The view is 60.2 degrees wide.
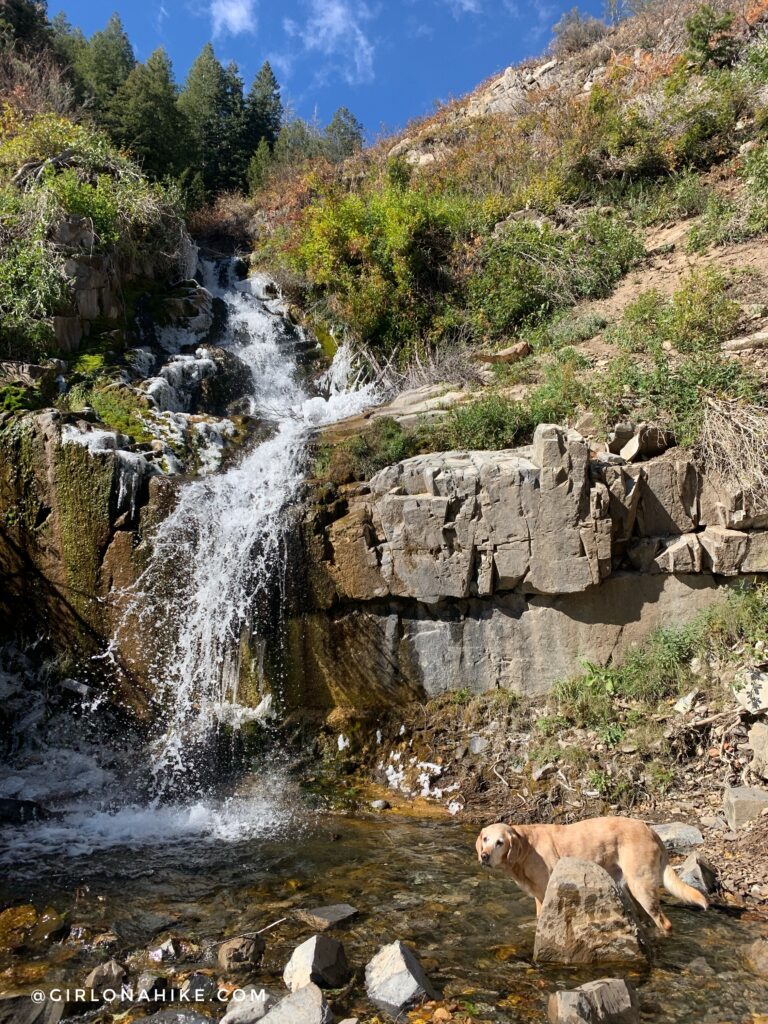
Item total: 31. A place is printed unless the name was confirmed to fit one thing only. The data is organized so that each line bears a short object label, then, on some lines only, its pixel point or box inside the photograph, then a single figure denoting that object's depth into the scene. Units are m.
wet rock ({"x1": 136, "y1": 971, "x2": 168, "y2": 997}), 3.53
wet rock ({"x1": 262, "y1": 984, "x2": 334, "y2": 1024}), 3.09
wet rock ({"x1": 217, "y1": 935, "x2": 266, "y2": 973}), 3.72
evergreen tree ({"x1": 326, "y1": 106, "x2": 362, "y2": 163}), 24.33
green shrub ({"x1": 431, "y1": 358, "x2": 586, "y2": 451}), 8.01
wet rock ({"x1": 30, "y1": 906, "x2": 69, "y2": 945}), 4.11
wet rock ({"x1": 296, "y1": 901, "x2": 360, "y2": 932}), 4.20
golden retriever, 4.00
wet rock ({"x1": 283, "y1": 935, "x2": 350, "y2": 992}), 3.47
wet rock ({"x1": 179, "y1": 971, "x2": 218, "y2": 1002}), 3.47
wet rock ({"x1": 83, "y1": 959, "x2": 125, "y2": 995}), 3.56
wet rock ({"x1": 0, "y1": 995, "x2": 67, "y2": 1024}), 3.22
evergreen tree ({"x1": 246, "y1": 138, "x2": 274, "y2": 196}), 23.33
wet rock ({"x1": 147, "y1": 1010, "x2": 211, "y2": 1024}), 3.24
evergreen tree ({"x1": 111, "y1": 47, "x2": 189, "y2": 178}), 19.83
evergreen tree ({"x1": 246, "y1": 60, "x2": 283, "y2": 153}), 26.72
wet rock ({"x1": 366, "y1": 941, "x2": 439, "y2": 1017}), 3.33
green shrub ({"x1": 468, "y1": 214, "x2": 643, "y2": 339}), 11.70
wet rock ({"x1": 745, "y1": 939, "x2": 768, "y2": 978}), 3.63
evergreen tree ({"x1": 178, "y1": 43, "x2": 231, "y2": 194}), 24.66
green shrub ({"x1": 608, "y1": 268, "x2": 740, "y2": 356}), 8.49
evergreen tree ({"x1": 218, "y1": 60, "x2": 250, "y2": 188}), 25.20
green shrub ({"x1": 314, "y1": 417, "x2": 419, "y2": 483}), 7.86
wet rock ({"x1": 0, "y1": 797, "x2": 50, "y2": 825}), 5.90
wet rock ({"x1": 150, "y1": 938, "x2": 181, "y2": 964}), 3.87
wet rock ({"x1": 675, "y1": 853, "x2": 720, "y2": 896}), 4.57
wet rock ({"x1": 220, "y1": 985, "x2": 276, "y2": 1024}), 3.18
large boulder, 3.64
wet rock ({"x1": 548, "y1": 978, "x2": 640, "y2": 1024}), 2.98
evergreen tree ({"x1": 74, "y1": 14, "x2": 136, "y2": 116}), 21.00
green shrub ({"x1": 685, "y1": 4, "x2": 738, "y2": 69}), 14.54
